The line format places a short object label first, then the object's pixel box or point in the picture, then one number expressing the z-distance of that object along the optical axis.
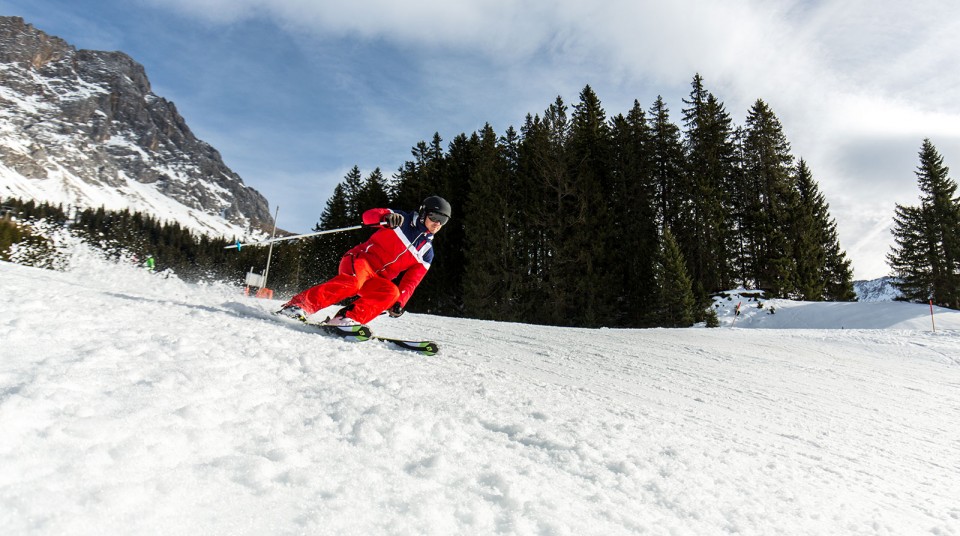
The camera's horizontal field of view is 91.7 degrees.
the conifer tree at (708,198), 25.47
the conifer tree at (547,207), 22.86
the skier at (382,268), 5.08
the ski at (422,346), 4.33
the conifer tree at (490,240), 23.36
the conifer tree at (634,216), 23.94
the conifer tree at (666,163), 28.28
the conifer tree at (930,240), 31.14
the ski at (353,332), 4.51
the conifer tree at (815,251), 25.86
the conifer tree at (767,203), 26.31
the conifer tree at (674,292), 20.36
